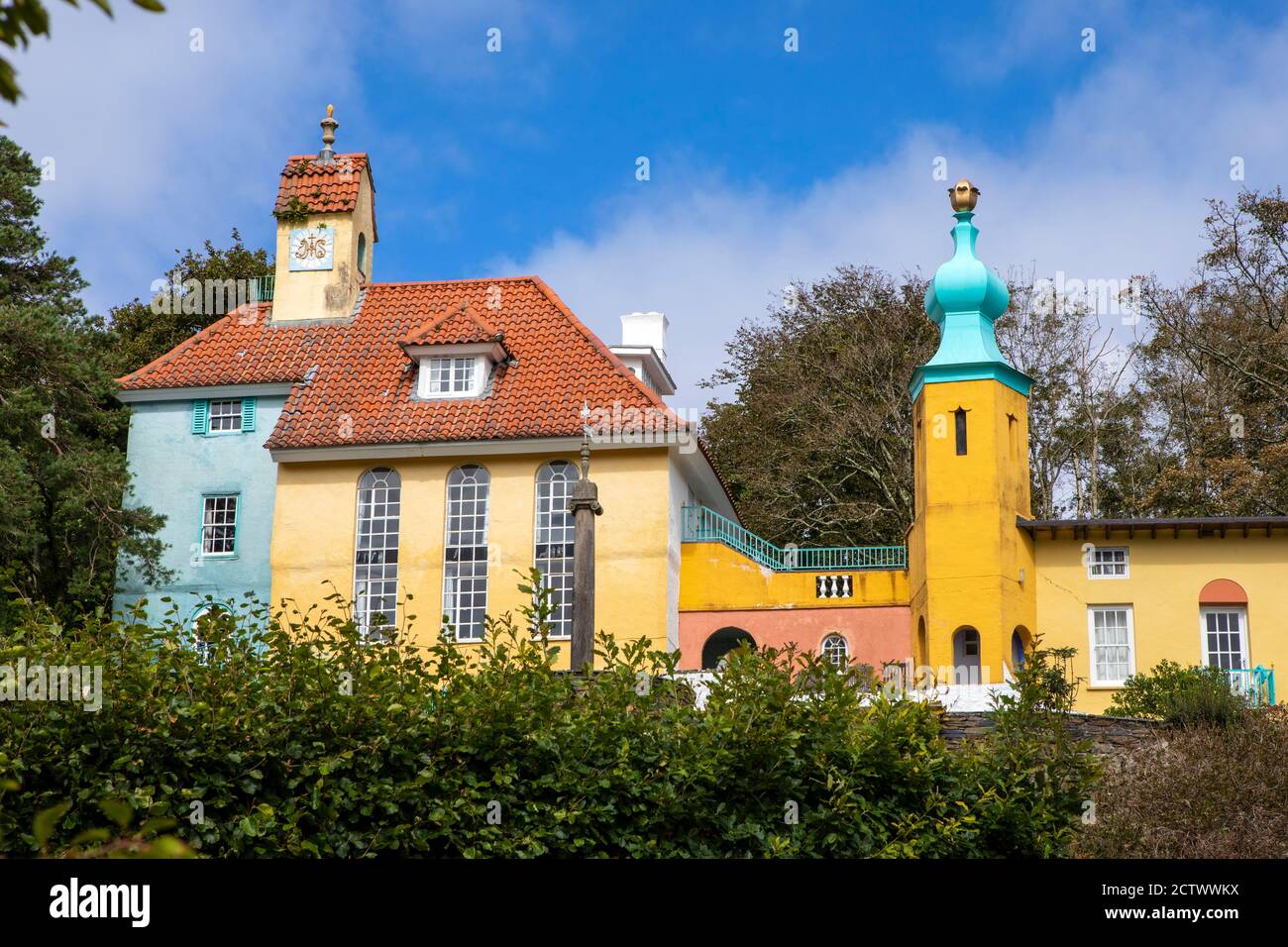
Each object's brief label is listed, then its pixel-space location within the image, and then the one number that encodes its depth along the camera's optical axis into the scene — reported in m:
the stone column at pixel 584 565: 22.47
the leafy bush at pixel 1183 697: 21.81
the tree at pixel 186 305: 40.03
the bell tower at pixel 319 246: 35.53
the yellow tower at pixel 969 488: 29.34
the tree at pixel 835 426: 40.56
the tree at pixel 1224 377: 37.62
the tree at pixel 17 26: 4.80
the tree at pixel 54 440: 29.80
